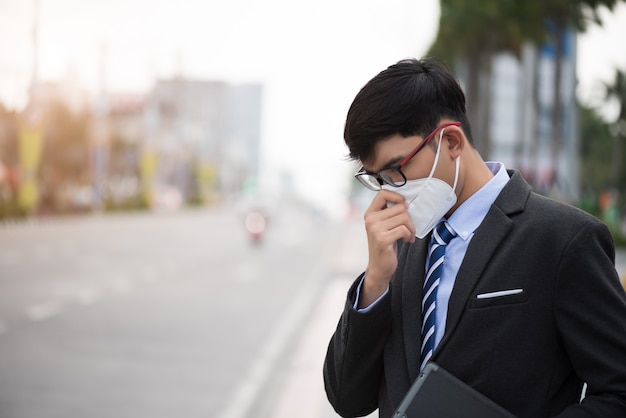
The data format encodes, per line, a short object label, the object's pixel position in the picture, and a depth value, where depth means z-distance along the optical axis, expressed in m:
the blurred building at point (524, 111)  45.12
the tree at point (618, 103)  56.07
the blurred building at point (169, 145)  74.22
